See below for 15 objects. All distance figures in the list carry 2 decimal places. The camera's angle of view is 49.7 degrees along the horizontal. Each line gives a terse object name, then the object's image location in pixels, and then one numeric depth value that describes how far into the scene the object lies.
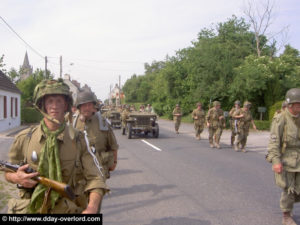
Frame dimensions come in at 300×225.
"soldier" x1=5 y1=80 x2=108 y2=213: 2.26
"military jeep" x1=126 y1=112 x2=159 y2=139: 16.67
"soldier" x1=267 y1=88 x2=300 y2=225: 4.21
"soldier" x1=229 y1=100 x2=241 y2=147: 12.19
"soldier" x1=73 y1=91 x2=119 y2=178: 4.39
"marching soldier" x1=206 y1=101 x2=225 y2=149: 12.95
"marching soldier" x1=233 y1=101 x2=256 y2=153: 11.88
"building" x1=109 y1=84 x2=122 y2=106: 78.91
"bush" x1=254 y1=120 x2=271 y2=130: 21.92
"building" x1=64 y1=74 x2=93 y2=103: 66.00
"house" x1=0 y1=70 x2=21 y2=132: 21.34
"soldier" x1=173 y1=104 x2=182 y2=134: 19.36
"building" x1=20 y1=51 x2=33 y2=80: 94.57
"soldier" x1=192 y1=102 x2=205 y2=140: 15.55
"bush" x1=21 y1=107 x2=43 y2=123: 28.27
